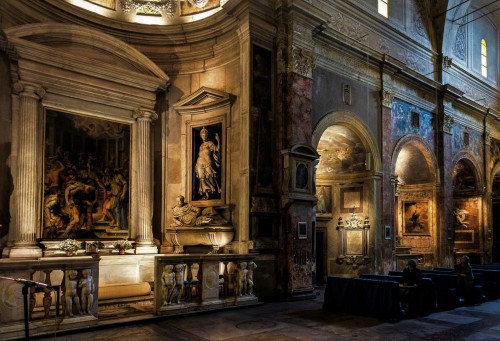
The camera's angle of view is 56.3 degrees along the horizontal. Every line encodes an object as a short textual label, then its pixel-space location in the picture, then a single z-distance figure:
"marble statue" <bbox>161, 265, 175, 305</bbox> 8.76
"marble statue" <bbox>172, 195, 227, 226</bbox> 11.55
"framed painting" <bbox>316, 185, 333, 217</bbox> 16.17
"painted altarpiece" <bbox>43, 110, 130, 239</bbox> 10.77
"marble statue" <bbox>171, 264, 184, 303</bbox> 8.93
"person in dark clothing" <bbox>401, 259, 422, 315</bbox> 9.38
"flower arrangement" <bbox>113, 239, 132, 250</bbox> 11.34
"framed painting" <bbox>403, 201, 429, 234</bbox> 18.47
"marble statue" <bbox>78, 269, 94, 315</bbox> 7.79
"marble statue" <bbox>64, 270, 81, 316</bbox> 7.61
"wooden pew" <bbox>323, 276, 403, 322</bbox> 8.85
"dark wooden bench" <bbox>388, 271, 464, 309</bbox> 10.41
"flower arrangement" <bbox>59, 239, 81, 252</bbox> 10.07
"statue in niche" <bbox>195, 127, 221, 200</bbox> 12.17
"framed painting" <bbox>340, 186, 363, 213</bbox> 15.33
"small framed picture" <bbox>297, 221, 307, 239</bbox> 11.55
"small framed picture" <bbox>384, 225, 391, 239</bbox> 15.15
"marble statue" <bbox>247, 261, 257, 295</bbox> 10.23
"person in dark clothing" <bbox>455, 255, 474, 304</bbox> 11.04
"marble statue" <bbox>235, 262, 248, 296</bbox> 10.02
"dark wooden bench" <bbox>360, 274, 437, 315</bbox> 9.47
